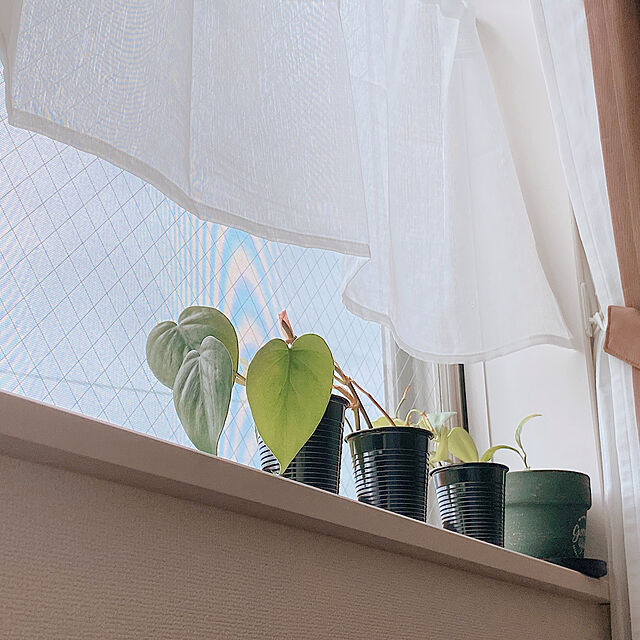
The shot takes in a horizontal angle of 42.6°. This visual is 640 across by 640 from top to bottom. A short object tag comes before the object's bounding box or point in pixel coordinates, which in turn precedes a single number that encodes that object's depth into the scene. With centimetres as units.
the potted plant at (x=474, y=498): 117
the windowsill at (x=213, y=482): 56
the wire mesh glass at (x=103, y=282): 85
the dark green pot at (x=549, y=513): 125
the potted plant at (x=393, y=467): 104
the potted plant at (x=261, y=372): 77
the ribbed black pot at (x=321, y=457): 94
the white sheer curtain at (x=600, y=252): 125
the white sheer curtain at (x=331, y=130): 74
